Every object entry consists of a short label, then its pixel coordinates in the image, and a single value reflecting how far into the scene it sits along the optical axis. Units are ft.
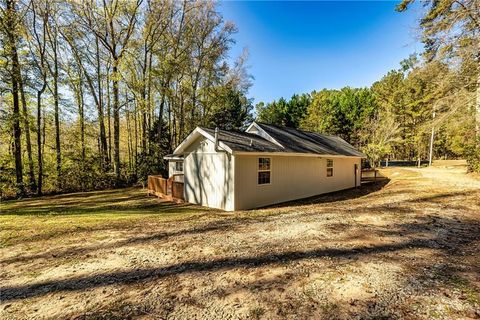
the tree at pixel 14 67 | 43.86
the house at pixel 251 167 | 31.68
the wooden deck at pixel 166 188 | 39.83
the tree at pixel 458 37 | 36.01
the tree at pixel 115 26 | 55.21
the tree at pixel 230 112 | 86.28
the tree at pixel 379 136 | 92.94
